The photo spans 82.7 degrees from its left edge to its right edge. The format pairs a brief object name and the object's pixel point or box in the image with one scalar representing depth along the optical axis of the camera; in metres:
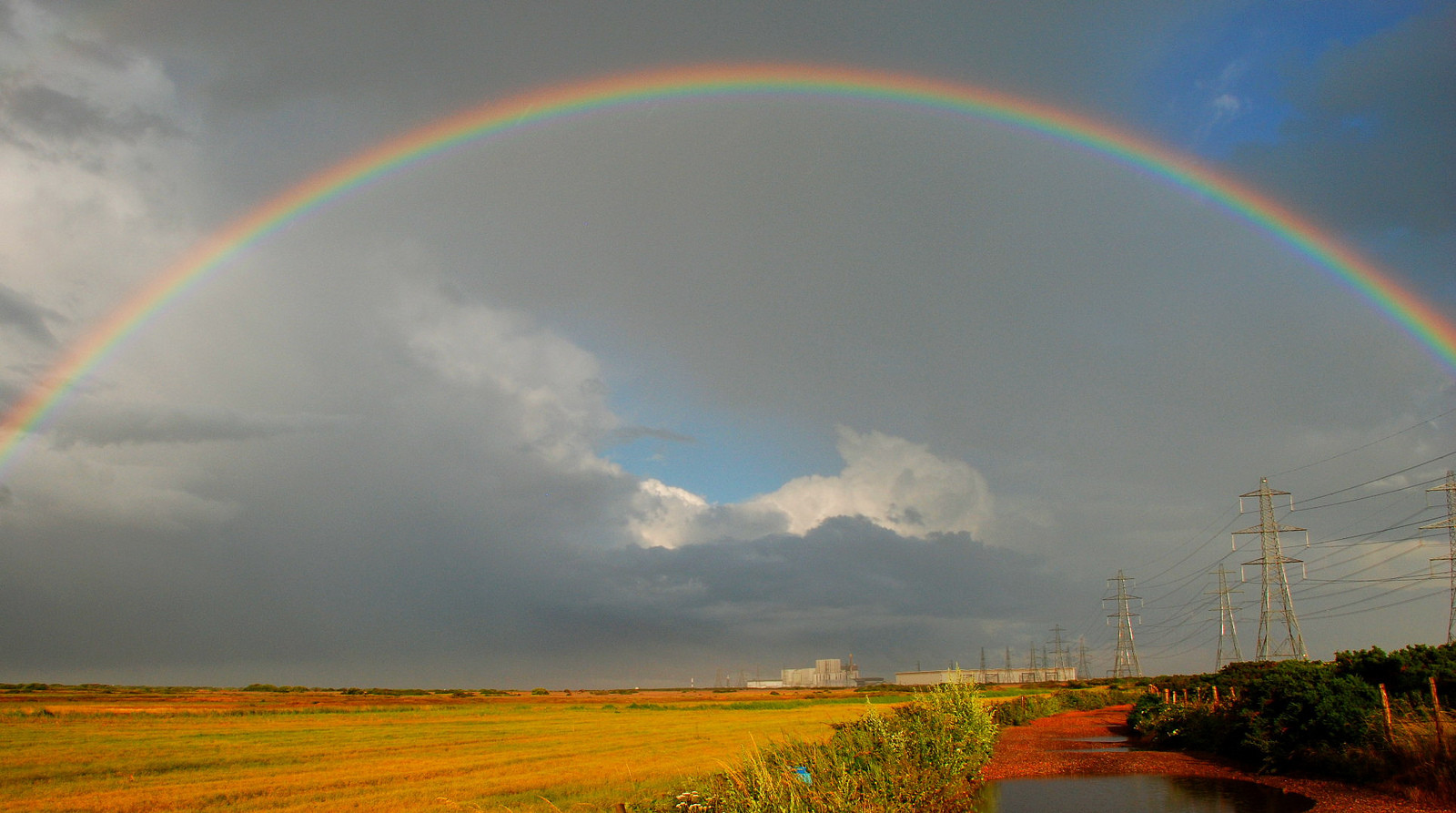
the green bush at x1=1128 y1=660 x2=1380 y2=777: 30.07
